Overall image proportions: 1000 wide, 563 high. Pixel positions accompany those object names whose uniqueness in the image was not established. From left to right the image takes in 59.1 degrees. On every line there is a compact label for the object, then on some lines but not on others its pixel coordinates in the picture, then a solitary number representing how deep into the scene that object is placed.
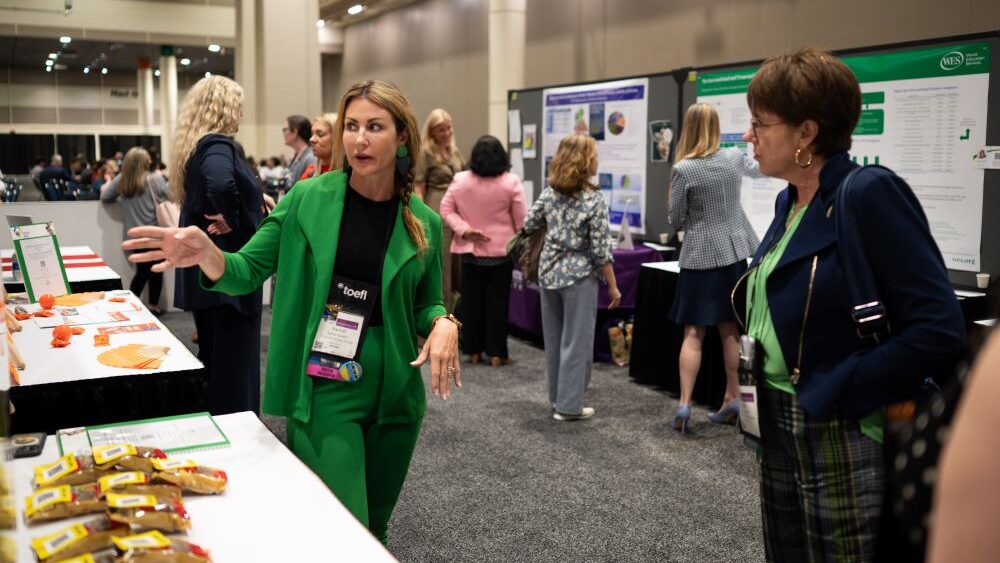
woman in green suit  1.89
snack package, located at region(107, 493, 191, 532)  1.30
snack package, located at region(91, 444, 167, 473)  1.49
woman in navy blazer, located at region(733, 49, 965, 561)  1.51
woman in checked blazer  4.13
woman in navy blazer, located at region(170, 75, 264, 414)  3.24
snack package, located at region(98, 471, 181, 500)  1.40
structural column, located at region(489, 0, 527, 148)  8.87
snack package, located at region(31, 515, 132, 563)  1.21
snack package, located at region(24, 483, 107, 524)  1.36
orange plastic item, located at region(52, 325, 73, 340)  2.53
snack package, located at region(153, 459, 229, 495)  1.49
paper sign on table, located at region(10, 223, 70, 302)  3.08
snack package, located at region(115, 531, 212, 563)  1.19
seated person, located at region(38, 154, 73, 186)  12.33
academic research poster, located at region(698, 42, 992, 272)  3.73
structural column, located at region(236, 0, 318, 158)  10.26
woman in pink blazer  5.27
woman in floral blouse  4.28
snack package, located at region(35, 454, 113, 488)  1.45
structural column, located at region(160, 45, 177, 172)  19.45
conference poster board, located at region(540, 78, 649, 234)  5.74
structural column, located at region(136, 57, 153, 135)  23.34
